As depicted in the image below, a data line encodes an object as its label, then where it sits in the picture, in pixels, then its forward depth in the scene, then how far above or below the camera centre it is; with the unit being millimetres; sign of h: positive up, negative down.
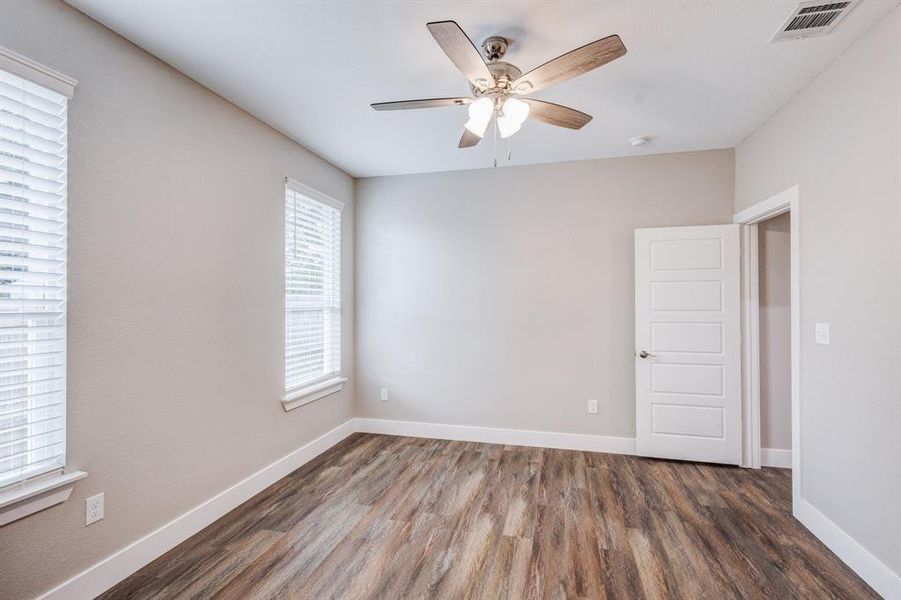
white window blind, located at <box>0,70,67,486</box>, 1675 +98
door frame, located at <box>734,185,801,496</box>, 3469 -339
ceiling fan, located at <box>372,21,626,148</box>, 1653 +1021
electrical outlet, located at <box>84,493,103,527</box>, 1937 -969
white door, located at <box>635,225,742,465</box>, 3494 -364
